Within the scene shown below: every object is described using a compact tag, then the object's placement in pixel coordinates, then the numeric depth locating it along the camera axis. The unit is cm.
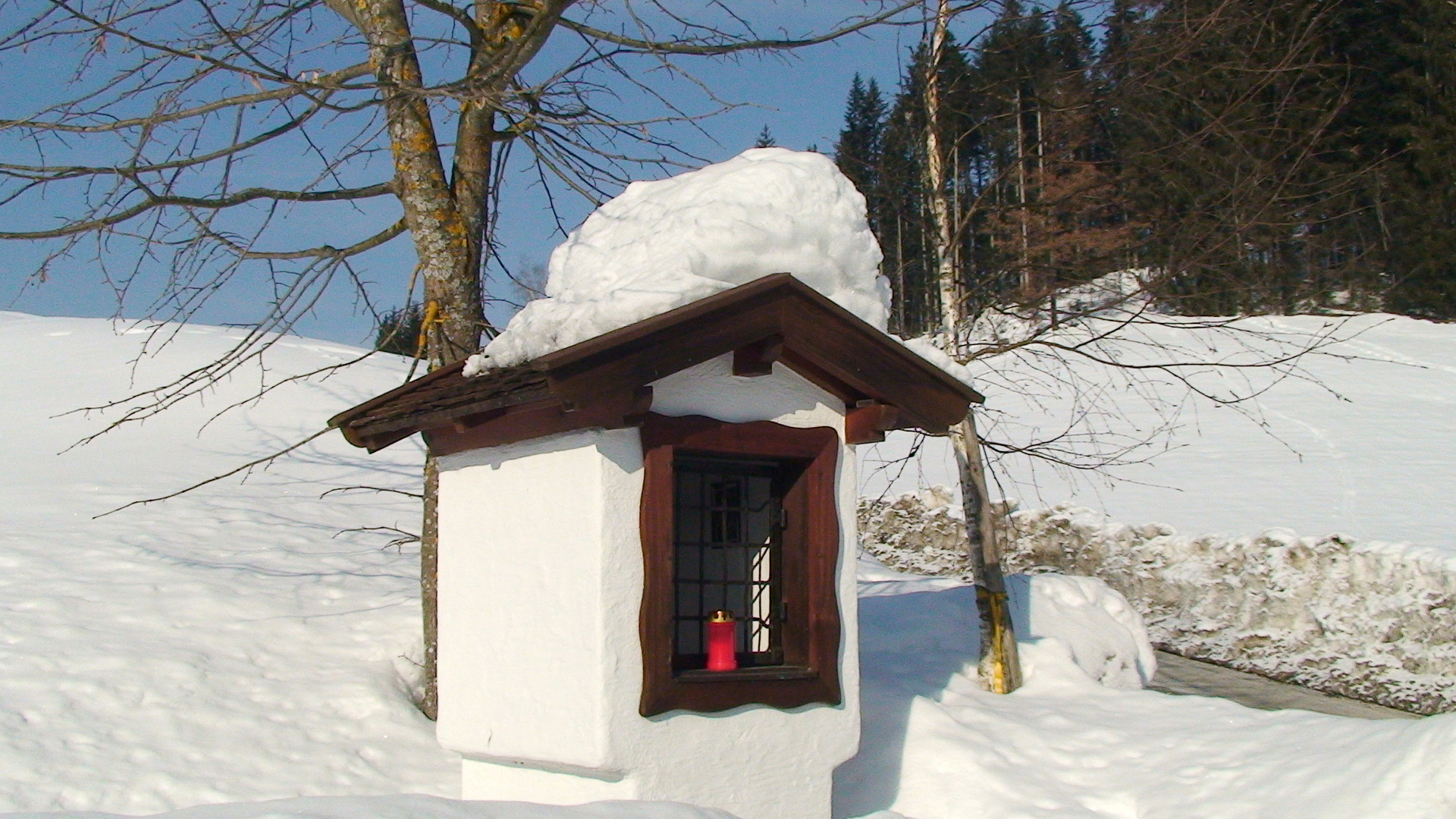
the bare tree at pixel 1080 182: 777
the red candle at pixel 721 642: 555
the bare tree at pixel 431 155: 723
